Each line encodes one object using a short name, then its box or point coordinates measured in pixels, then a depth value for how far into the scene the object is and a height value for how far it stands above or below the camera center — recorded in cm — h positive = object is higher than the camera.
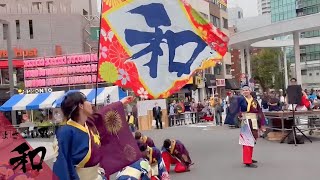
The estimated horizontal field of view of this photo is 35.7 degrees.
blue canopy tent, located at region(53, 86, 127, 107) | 2287 -55
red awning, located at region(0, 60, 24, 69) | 4159 +177
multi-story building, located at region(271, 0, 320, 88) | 8394 +695
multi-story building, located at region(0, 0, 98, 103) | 4225 +458
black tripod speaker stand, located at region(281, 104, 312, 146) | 1356 -155
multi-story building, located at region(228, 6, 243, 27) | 10181 +1384
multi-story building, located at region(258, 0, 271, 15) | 16068 +2371
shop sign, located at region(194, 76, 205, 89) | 3971 -27
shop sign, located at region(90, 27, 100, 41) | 4338 +434
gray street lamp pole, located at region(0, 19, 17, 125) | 1622 +98
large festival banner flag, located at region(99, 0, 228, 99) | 927 +70
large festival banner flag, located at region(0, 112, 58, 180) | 396 -61
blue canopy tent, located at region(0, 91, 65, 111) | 2580 -91
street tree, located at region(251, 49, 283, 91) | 6091 +92
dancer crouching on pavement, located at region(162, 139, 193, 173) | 1018 -155
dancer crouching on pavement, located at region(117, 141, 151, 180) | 546 -101
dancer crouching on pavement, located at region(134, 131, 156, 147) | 753 -92
